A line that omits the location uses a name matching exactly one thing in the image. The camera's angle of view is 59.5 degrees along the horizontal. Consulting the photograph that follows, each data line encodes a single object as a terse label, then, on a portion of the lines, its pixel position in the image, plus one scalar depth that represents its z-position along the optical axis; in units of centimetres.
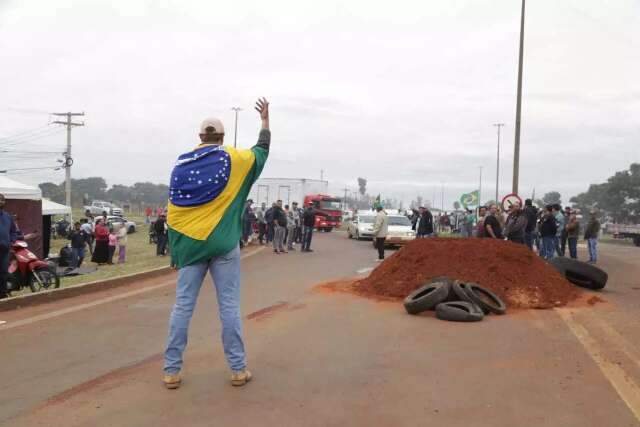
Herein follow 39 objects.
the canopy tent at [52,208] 2173
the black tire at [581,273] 1032
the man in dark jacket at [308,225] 1984
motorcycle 994
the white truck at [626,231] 4236
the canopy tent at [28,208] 1590
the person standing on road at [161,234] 1912
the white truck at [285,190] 4531
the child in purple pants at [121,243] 1837
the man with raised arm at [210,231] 405
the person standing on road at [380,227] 1661
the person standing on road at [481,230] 1431
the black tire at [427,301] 728
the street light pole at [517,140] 2292
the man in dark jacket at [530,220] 1539
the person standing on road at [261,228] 2389
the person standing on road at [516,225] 1414
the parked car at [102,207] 5470
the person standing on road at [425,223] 2017
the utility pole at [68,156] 4558
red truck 4093
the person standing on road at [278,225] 1927
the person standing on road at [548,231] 1577
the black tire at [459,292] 737
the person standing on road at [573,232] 1766
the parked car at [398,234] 2284
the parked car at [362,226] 2877
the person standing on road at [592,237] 1766
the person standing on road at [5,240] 848
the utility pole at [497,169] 6525
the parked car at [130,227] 4072
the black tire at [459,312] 681
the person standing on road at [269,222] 2070
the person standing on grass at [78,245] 1670
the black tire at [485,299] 735
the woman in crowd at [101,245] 1788
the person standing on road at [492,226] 1348
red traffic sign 1926
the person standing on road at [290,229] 2062
